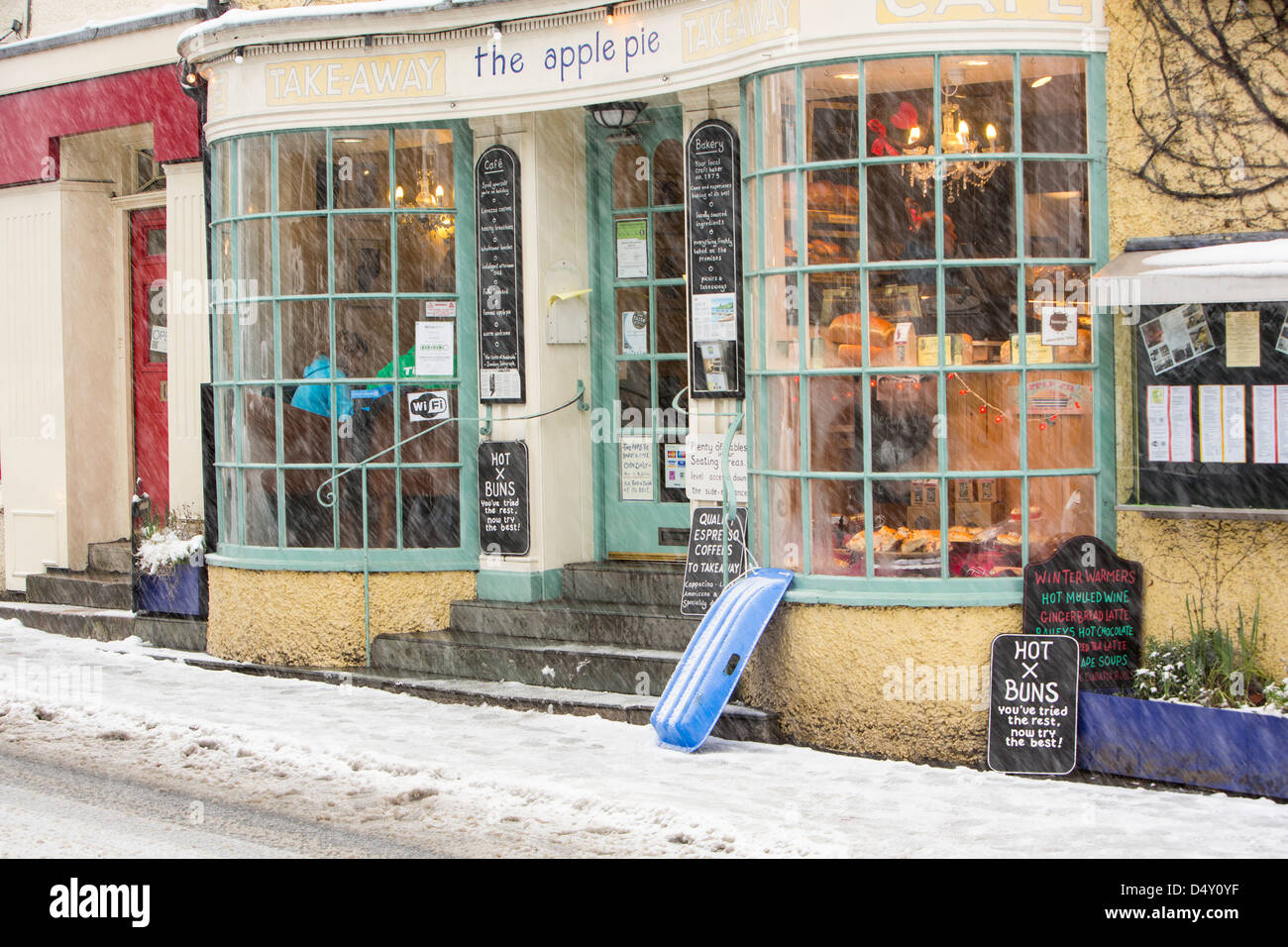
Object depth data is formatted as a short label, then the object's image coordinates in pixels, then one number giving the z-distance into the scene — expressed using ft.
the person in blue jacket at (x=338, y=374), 35.42
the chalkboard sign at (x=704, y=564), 31.19
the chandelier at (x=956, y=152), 27.07
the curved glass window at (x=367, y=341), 35.35
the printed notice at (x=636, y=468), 34.50
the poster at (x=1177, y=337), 25.85
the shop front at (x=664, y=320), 27.09
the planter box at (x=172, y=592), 38.96
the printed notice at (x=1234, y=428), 25.44
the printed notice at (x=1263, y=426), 25.18
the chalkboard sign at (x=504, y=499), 34.40
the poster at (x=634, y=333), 34.53
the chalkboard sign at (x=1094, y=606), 26.53
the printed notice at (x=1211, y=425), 25.68
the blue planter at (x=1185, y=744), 23.65
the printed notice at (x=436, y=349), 35.50
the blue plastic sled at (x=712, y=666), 27.17
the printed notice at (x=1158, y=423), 26.16
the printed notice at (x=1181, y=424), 25.93
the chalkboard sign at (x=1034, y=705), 25.81
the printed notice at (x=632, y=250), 34.45
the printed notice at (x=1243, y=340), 25.38
